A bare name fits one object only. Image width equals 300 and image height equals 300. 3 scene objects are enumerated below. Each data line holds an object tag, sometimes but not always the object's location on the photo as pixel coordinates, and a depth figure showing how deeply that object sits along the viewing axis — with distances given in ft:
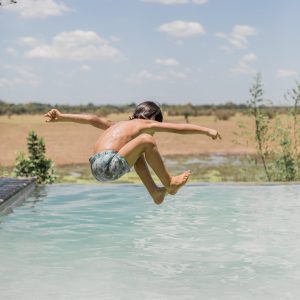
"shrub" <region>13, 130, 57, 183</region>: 43.19
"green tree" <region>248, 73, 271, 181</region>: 45.88
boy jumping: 19.54
